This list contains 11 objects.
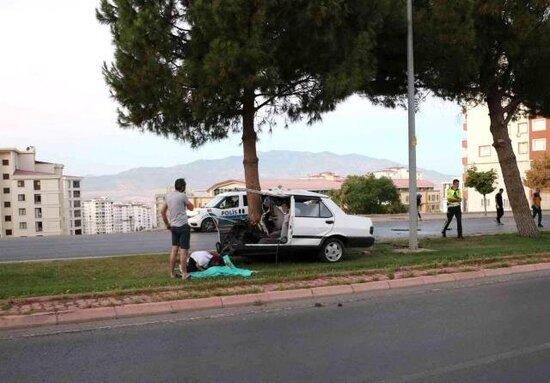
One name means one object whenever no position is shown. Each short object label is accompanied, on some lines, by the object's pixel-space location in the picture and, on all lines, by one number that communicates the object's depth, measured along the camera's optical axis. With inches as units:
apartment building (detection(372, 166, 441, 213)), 4092.0
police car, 1005.8
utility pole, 569.3
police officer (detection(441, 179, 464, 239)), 709.0
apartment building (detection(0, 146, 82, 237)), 4325.8
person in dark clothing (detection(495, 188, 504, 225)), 1076.5
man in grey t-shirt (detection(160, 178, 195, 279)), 415.8
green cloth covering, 426.3
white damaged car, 482.0
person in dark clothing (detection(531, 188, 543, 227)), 1015.6
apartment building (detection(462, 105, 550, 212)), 3137.3
